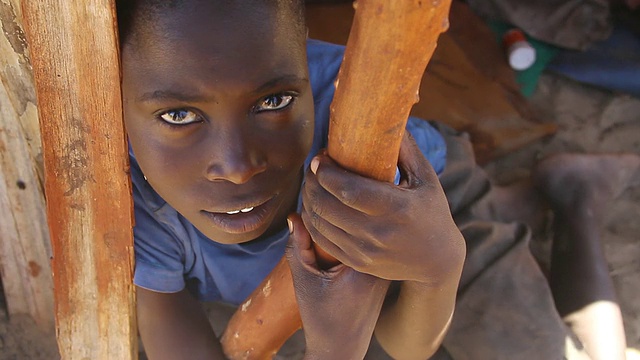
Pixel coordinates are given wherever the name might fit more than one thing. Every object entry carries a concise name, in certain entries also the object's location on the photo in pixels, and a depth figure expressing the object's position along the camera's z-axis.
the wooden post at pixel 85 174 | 0.99
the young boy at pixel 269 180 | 0.96
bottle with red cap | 2.51
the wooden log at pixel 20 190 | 1.21
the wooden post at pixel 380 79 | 0.69
